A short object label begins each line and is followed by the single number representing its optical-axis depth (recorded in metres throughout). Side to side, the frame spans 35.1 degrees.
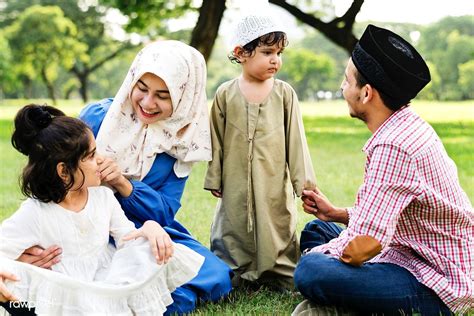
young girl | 2.87
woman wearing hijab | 3.50
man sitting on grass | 2.90
